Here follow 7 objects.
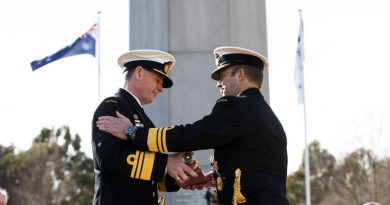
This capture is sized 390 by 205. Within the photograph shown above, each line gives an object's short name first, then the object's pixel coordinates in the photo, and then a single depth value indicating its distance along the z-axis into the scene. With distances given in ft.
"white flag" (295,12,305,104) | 55.31
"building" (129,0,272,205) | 29.89
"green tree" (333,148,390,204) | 113.29
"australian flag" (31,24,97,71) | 49.76
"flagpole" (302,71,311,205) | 55.98
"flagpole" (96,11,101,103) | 53.47
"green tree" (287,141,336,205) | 144.05
